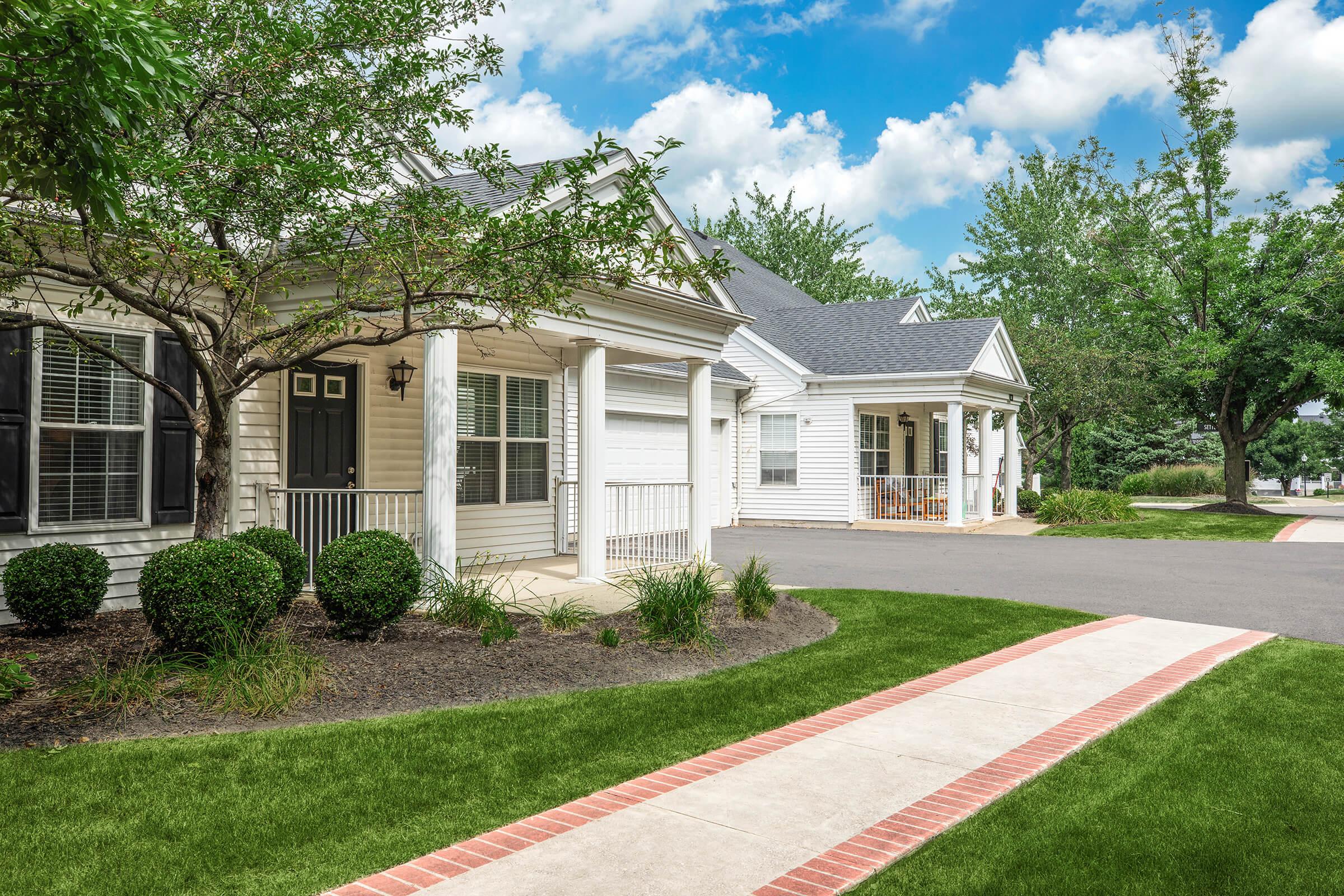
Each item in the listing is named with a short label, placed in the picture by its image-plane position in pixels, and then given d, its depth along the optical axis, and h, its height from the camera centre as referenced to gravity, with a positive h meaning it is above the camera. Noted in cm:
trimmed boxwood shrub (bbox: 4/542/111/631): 738 -88
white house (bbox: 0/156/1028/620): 860 +46
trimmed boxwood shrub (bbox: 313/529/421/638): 736 -86
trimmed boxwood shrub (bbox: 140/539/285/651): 648 -83
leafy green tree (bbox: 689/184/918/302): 4216 +1019
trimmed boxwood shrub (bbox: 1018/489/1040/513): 2642 -84
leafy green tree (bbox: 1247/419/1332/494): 4784 +105
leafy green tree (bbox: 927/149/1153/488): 4203 +987
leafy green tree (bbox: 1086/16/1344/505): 2356 +508
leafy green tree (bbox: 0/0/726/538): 644 +192
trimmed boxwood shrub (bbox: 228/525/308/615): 825 -68
